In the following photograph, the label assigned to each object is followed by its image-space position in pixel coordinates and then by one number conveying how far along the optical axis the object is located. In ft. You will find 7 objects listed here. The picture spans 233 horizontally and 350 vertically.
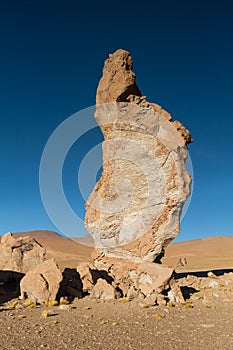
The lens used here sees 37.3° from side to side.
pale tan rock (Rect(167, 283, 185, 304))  42.30
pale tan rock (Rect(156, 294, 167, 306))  39.57
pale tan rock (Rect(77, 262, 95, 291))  47.03
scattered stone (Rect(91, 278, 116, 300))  42.83
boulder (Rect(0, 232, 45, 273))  60.23
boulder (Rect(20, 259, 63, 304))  39.60
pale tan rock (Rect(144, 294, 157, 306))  39.11
